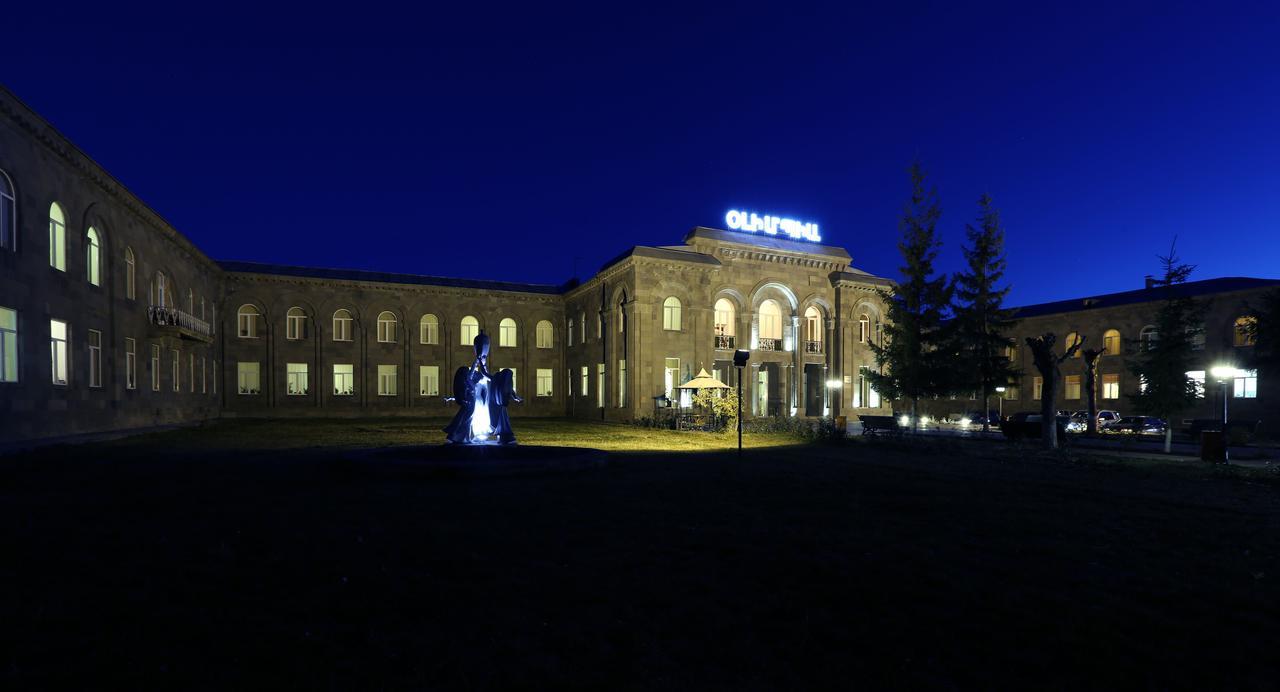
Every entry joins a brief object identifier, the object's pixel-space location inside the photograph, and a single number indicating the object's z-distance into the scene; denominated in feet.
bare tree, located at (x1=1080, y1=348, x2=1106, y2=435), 79.00
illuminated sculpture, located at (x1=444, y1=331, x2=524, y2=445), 48.60
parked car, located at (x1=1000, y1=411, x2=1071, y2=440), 78.89
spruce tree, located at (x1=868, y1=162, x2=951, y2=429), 92.89
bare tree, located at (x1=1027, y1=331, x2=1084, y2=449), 63.93
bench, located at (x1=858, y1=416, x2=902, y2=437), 83.46
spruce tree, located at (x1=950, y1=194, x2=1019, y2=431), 95.66
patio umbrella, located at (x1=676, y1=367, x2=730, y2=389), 96.79
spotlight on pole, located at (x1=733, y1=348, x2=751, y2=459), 51.52
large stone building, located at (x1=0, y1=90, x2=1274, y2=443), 95.14
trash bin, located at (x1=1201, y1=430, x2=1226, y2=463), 53.78
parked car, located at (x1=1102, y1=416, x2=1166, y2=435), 93.76
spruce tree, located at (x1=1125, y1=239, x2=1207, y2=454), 69.87
